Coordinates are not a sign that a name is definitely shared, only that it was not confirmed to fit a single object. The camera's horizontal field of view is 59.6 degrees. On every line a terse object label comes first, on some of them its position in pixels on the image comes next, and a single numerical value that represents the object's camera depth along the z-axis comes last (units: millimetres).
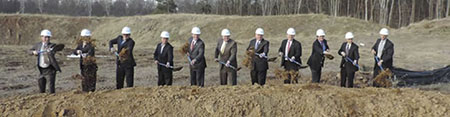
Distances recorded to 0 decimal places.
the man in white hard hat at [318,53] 8172
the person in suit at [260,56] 7870
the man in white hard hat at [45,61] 7137
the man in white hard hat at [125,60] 7738
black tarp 9453
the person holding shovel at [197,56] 7809
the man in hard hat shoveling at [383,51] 8031
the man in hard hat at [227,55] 7803
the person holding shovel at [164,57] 7934
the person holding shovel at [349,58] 8203
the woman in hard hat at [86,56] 7578
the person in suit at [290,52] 7968
